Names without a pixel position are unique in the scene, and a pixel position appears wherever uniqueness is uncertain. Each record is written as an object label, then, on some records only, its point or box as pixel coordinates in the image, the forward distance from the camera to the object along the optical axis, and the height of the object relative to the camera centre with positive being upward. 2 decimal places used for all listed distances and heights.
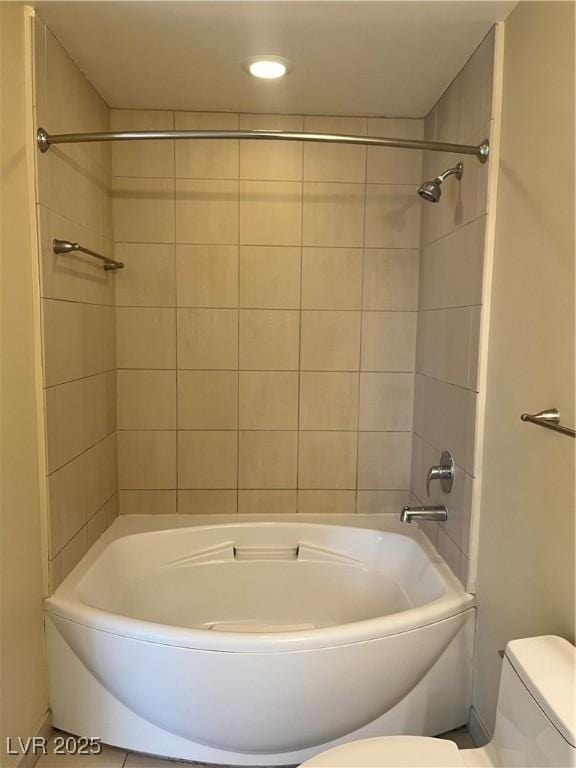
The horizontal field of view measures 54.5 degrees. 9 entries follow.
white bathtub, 1.61 -1.03
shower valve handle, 1.98 -0.49
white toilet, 1.08 -0.81
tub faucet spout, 2.00 -0.64
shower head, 1.86 +0.48
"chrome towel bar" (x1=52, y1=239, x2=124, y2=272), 1.77 +0.26
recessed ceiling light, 1.88 +0.90
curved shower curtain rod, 1.64 +0.57
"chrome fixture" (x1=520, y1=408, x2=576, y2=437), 1.28 -0.19
